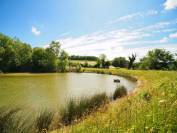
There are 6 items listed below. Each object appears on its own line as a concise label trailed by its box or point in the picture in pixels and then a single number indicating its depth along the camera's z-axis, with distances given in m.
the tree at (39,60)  32.84
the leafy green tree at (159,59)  38.24
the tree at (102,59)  47.78
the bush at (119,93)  8.35
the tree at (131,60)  44.90
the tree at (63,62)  34.65
